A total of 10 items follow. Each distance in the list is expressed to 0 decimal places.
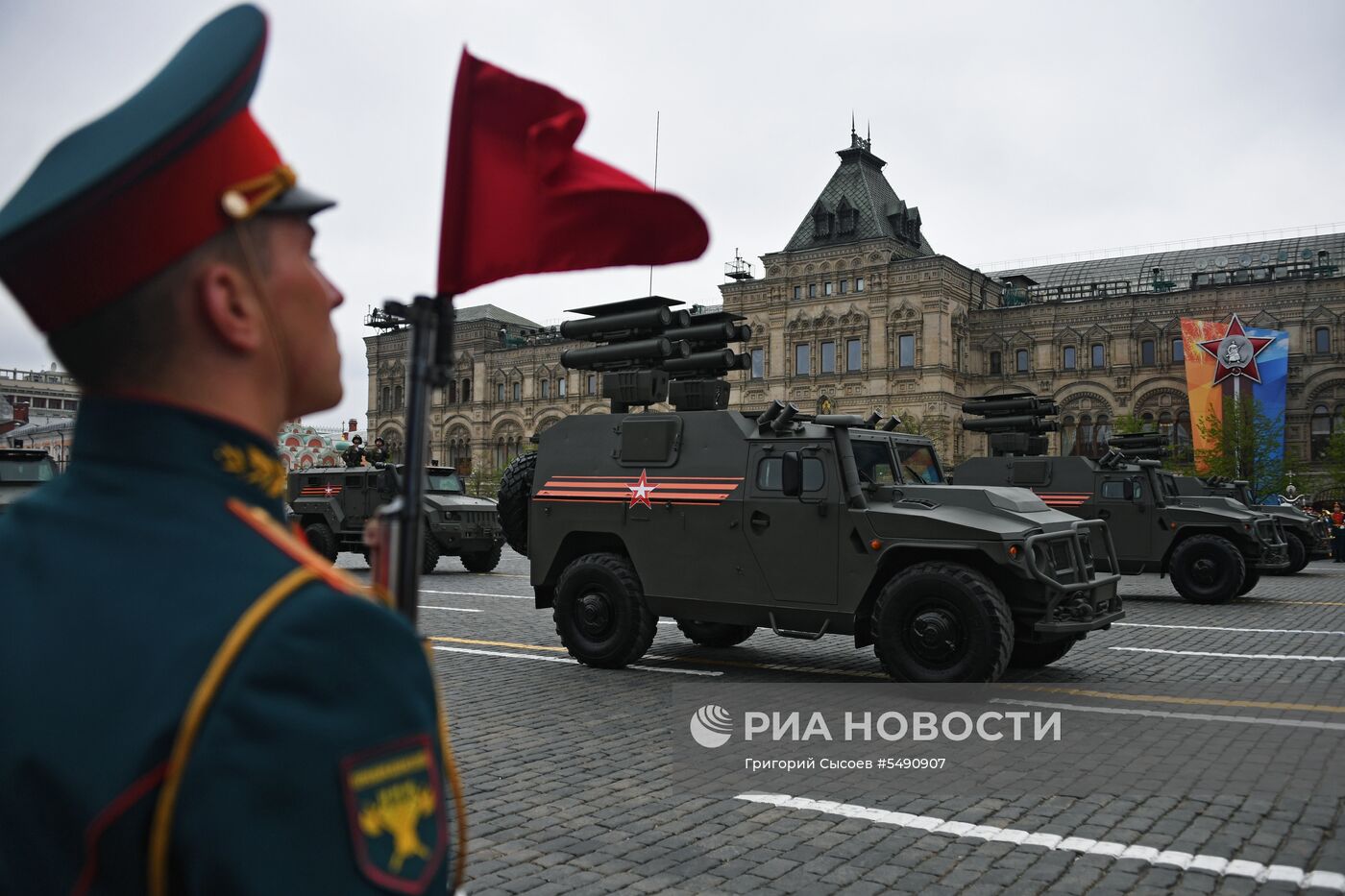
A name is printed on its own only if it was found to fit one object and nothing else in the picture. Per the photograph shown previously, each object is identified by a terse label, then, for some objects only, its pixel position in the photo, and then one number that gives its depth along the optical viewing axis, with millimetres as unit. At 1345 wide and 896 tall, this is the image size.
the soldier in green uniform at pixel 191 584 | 1156
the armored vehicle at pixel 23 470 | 18078
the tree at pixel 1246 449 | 42094
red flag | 1770
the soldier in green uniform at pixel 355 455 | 23312
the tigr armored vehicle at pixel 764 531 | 8695
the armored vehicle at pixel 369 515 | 21719
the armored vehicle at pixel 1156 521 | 17000
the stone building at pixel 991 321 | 52062
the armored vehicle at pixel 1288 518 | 21425
